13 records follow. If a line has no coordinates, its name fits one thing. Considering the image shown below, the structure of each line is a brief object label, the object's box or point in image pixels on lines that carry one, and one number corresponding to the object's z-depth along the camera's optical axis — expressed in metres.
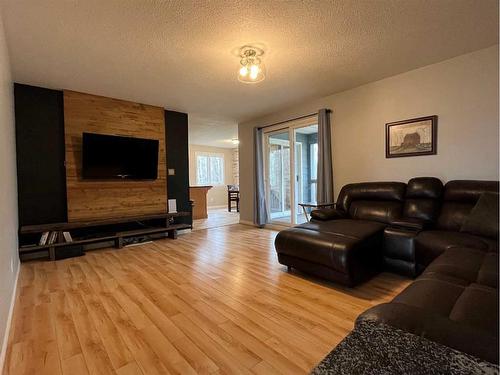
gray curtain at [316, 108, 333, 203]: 4.05
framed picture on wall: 3.07
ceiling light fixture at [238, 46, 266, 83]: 2.62
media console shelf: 3.22
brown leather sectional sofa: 0.78
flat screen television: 3.69
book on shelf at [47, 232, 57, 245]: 3.31
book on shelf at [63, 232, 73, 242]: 3.46
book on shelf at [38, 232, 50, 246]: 3.27
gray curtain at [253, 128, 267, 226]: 5.34
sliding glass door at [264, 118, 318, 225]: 4.97
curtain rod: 4.29
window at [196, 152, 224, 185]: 8.98
